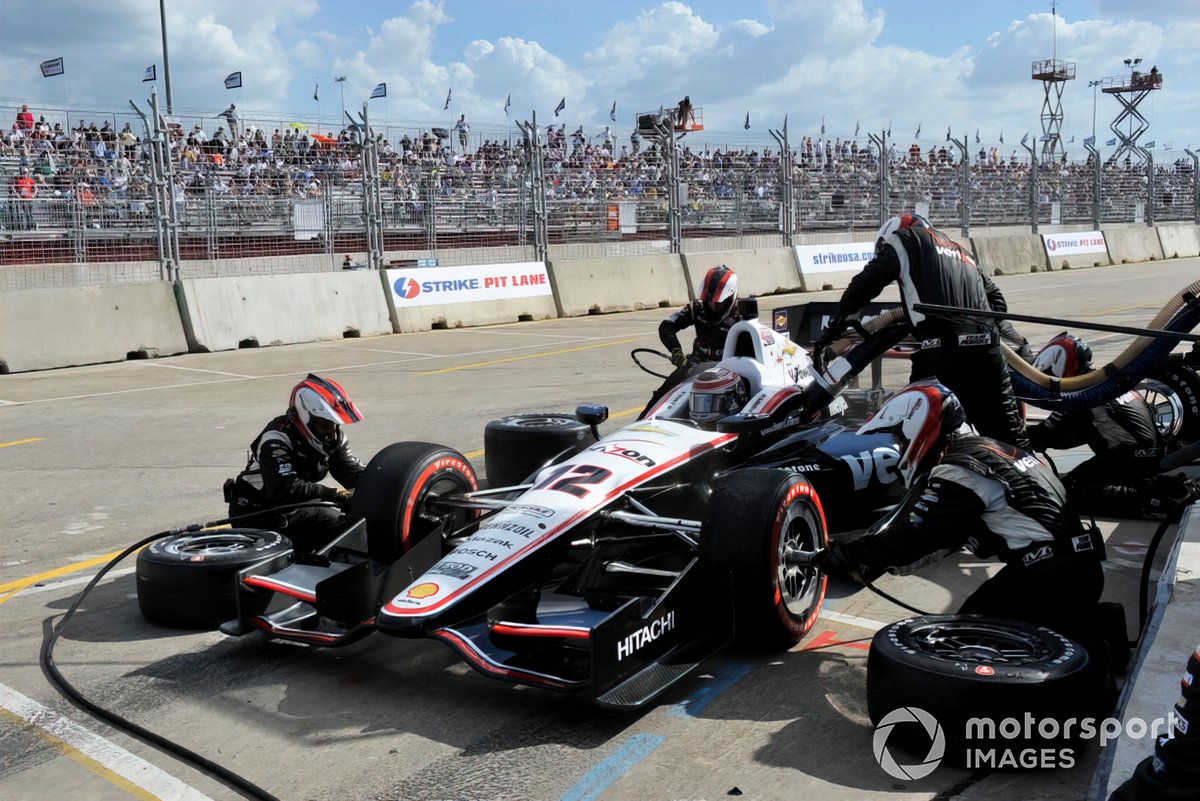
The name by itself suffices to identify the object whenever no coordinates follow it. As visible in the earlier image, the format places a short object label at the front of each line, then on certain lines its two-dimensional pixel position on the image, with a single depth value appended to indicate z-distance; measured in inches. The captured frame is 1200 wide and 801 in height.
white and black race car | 166.6
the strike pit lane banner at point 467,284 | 673.0
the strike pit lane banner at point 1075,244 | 1163.9
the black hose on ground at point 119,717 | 145.0
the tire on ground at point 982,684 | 140.7
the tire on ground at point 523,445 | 277.6
